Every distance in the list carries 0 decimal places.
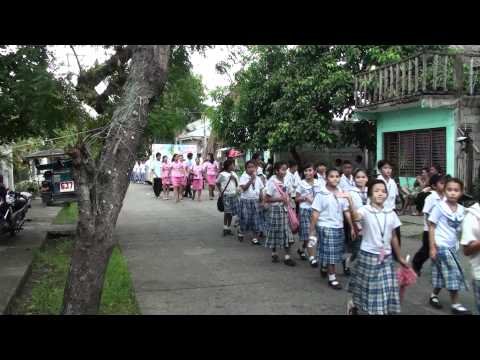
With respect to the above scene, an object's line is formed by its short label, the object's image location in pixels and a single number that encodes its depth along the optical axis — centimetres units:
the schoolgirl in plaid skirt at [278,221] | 729
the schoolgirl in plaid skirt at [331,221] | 600
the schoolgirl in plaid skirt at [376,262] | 442
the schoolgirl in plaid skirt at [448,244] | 498
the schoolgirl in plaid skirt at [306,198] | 739
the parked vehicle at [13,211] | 862
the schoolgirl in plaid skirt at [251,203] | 894
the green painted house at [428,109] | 1190
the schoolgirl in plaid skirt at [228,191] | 989
